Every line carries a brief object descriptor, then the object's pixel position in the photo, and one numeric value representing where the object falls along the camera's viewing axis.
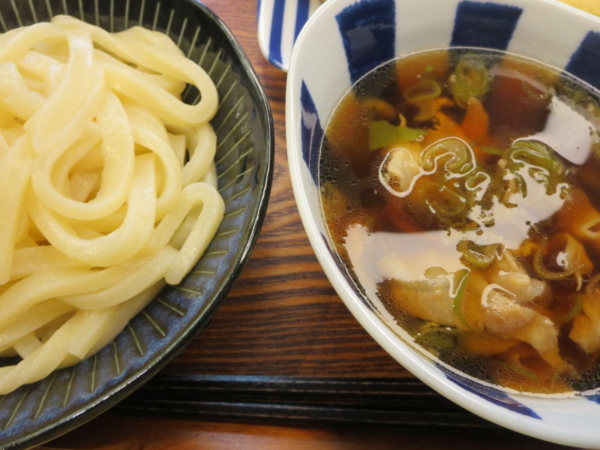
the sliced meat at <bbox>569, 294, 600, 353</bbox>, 0.14
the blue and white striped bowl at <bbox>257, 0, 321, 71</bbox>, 0.23
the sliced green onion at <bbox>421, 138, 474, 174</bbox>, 0.17
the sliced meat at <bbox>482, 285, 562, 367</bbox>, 0.14
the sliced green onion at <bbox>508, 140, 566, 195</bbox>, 0.17
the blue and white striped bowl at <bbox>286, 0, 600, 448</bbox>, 0.11
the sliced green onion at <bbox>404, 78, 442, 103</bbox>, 0.18
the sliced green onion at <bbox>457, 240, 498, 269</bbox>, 0.15
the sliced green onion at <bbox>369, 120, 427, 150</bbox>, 0.17
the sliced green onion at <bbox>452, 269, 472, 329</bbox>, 0.15
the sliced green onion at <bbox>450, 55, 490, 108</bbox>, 0.19
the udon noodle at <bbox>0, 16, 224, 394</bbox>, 0.16
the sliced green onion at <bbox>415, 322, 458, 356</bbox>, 0.14
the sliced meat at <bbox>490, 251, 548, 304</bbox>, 0.15
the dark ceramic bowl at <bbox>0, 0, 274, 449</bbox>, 0.14
